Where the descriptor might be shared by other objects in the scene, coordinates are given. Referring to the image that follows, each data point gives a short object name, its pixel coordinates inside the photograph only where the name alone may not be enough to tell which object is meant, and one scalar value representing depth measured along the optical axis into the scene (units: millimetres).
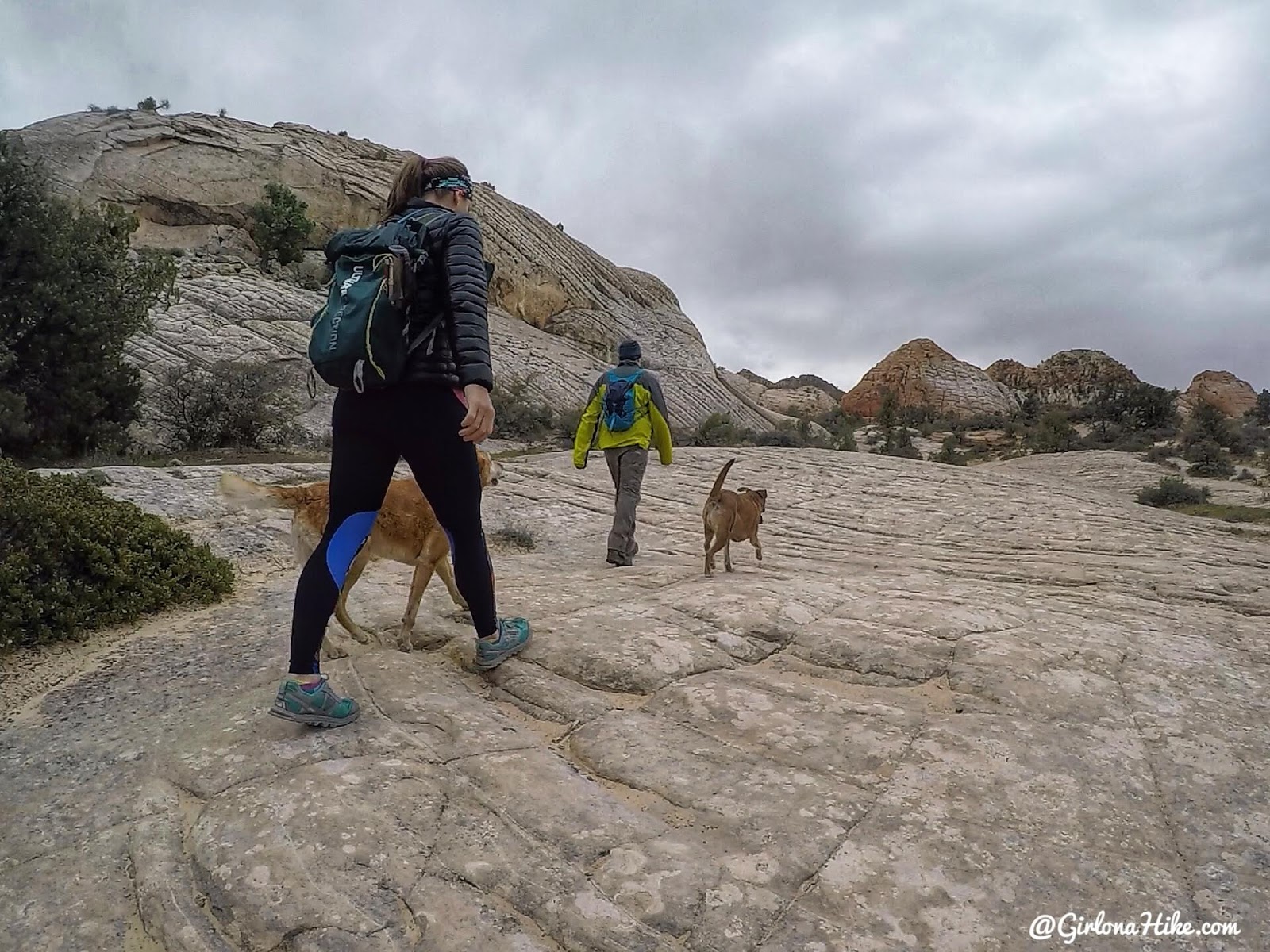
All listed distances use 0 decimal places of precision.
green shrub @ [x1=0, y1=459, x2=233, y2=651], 3834
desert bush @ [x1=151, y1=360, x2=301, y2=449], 14945
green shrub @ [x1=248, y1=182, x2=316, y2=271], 32750
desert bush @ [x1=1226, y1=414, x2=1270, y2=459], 18812
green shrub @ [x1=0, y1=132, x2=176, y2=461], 13273
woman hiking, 2689
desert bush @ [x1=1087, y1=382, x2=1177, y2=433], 26922
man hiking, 6605
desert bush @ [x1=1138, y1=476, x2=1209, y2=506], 13236
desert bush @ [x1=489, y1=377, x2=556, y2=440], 19969
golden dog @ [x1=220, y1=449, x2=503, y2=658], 3760
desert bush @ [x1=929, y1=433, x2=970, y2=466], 23312
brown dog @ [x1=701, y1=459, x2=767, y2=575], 6277
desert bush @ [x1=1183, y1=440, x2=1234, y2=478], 16266
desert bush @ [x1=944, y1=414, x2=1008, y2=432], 32562
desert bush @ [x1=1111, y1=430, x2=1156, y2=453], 21000
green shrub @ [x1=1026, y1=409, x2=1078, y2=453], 23391
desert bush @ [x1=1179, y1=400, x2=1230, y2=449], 19688
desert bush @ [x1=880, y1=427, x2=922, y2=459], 24203
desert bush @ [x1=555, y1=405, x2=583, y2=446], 19406
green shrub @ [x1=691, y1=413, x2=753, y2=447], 23489
